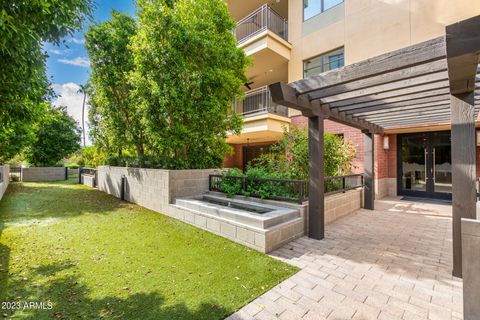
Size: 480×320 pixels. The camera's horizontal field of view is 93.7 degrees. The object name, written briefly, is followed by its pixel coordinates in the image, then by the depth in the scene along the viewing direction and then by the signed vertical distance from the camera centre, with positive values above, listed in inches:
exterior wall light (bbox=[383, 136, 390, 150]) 389.2 +35.5
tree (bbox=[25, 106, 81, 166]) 626.8 +60.4
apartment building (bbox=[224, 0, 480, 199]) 317.1 +183.1
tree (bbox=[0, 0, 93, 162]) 107.1 +62.6
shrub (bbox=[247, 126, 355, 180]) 267.4 +8.0
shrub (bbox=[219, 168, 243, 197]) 263.1 -22.8
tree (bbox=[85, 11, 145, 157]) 352.2 +139.5
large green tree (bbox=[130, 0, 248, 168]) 271.1 +114.4
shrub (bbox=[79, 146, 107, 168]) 611.7 +21.0
